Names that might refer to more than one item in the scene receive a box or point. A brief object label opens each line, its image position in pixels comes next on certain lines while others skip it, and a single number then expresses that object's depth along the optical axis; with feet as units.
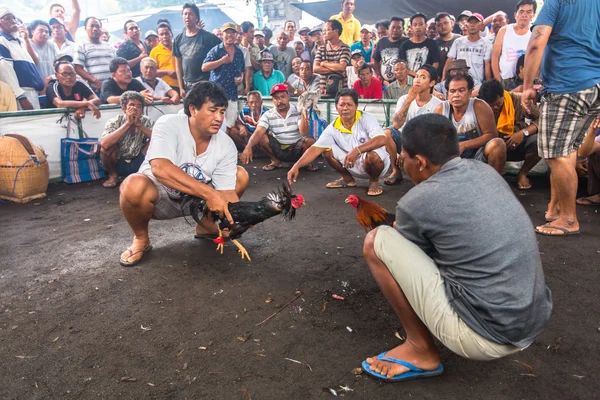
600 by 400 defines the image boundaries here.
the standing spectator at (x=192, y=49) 22.20
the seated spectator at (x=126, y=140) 16.46
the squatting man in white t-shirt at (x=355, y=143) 15.55
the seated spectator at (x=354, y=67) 23.79
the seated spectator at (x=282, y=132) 19.71
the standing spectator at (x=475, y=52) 19.34
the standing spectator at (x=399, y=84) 19.56
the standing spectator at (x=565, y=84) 10.27
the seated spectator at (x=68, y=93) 18.70
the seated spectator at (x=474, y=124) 13.96
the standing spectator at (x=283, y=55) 28.14
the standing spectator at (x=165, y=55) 24.39
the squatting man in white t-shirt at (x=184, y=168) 9.49
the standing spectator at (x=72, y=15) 26.30
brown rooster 9.78
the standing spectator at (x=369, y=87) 22.34
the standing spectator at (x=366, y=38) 30.45
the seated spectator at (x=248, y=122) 23.17
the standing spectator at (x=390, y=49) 21.38
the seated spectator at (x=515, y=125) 14.73
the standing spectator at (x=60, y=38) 25.04
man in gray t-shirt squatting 5.30
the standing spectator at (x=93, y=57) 22.47
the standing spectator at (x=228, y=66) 22.07
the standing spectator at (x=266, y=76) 25.49
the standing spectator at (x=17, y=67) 18.95
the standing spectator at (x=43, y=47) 22.57
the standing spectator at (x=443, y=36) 20.68
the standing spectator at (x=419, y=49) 20.02
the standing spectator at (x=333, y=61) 23.15
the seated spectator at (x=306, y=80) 24.47
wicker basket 15.61
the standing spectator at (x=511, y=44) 17.78
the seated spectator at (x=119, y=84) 19.66
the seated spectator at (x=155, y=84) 22.04
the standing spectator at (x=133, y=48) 24.88
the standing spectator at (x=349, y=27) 28.09
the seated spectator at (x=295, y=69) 27.40
